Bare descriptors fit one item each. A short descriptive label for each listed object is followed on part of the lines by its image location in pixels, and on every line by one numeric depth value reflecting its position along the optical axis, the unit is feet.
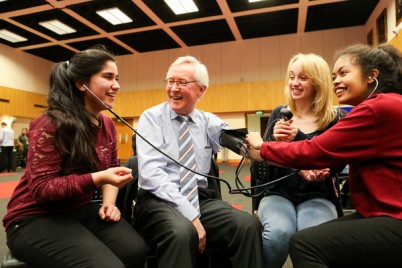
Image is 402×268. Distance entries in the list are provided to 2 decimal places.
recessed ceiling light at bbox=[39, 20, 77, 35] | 26.58
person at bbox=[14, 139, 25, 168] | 31.58
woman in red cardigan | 3.25
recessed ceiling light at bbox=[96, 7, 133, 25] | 24.61
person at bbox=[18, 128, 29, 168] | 32.05
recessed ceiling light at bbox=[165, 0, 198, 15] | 23.31
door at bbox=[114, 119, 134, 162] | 38.14
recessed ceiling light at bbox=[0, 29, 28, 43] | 29.22
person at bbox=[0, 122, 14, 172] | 25.67
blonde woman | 4.43
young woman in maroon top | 3.65
